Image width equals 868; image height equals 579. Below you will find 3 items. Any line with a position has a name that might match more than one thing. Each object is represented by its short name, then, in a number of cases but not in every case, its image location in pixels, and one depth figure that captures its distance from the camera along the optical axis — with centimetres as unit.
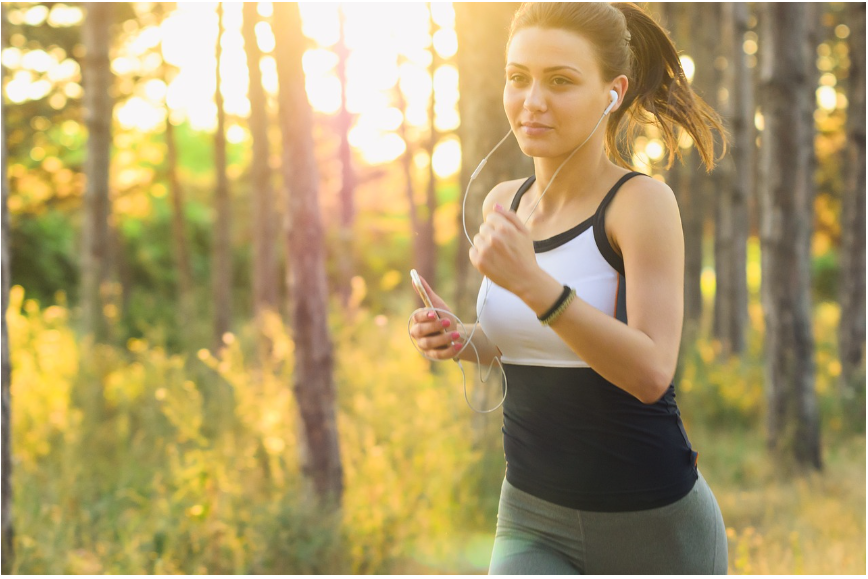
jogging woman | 176
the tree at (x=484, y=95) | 544
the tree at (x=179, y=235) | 1457
